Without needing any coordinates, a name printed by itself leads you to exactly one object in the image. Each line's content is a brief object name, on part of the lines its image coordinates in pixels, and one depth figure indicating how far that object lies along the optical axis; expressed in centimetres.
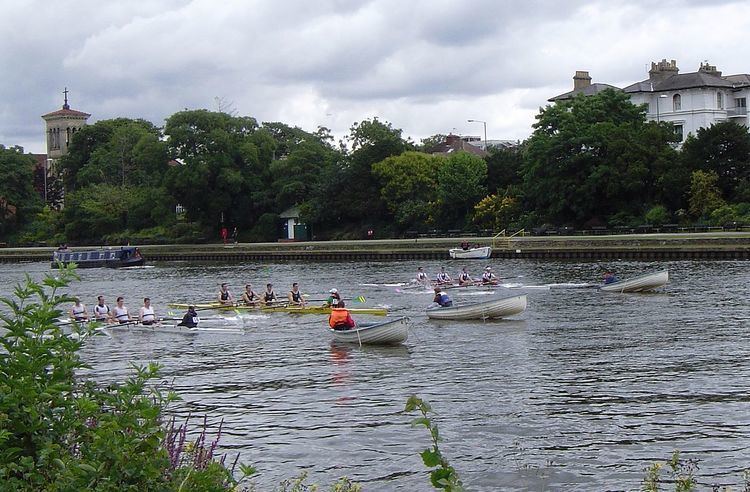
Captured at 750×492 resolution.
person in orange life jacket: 3484
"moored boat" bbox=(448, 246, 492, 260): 8781
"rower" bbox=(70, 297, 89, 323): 3828
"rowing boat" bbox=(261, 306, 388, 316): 4384
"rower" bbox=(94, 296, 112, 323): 4100
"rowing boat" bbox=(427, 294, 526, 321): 4091
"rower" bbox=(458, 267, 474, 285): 5778
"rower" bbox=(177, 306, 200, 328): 4009
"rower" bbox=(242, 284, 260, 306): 4809
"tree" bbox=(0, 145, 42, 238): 15300
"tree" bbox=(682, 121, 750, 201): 8750
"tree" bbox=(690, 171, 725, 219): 8475
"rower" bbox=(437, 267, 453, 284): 5794
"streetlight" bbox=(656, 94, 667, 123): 11300
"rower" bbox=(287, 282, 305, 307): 4684
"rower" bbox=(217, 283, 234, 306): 4912
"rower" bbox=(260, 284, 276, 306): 4747
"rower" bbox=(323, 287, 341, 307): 4278
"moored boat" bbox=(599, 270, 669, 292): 5009
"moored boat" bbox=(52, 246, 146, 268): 10638
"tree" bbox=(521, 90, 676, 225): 9175
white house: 11050
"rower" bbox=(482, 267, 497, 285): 5788
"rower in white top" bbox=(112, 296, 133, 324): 4106
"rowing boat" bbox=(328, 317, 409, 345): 3331
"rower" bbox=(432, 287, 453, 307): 4294
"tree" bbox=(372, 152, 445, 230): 11144
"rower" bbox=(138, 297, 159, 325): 4122
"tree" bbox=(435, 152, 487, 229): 10681
